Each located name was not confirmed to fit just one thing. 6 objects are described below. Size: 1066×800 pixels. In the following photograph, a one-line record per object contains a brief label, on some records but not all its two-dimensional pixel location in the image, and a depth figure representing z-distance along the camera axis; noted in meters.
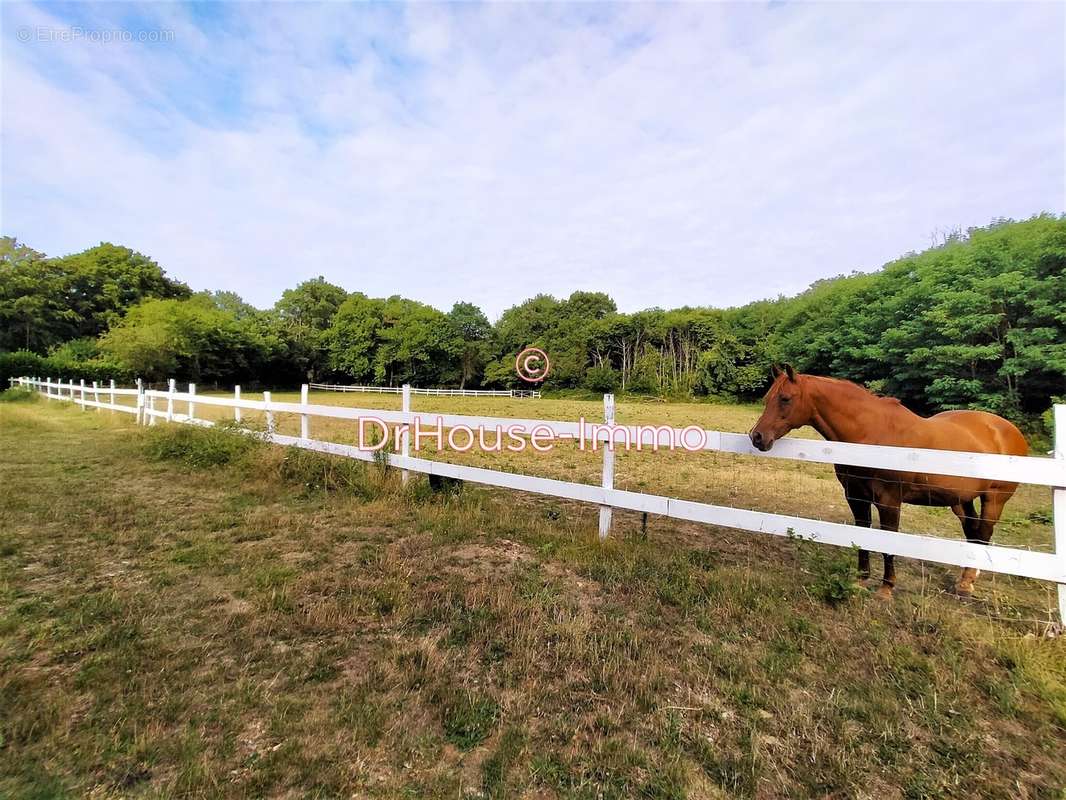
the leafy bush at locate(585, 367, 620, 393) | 46.03
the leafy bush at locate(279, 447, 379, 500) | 5.47
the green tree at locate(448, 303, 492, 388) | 56.50
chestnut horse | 3.28
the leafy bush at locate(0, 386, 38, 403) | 18.03
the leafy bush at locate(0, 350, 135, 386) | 24.39
